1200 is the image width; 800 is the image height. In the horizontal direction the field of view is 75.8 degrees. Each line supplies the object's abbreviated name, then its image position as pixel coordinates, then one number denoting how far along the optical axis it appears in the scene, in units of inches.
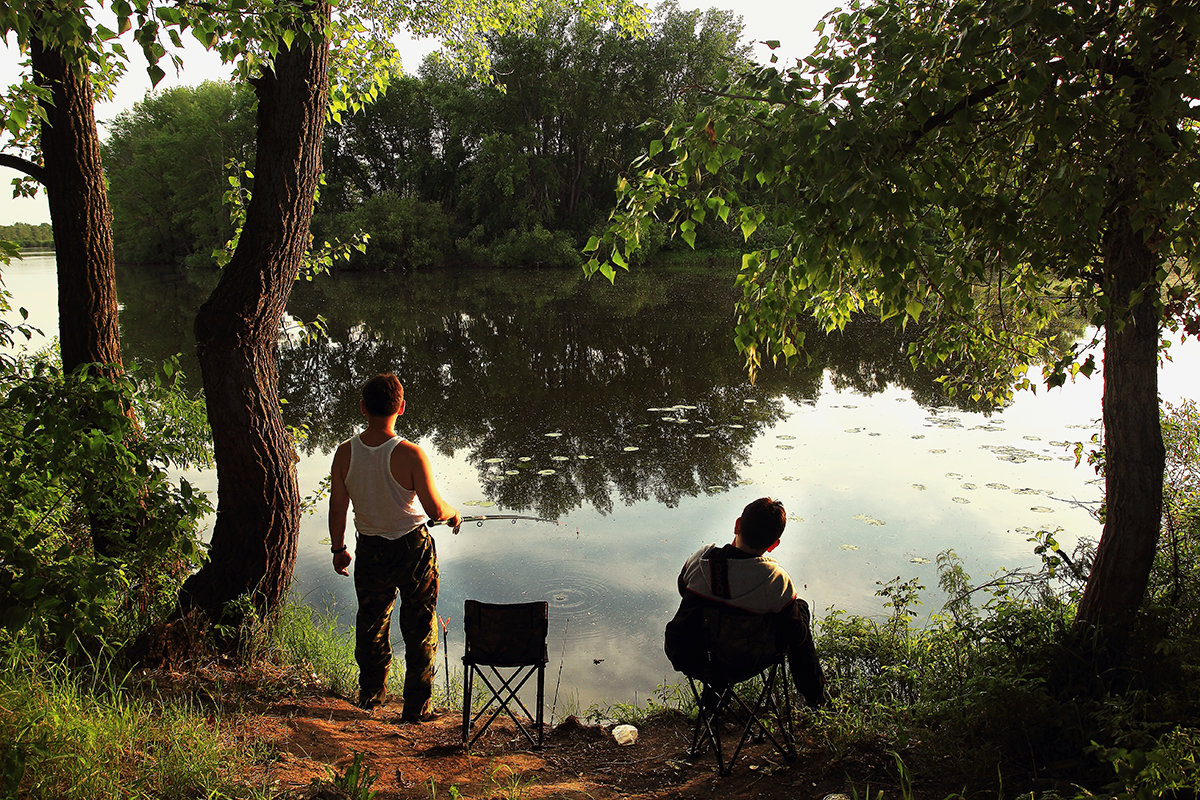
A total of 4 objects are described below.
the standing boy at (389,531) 140.5
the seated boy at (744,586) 119.6
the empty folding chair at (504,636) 135.4
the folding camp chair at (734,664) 121.8
